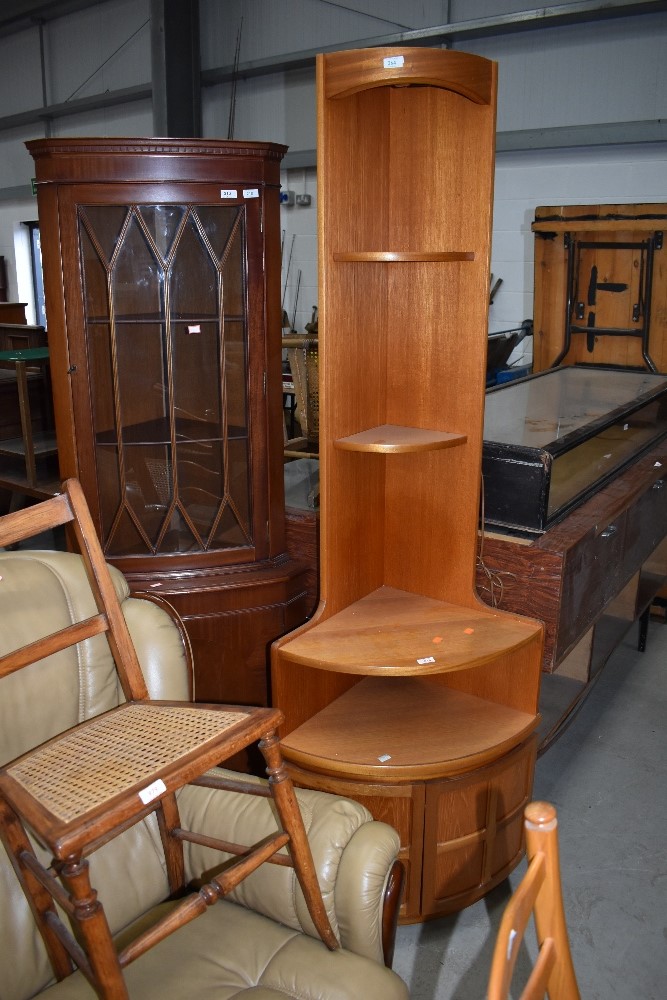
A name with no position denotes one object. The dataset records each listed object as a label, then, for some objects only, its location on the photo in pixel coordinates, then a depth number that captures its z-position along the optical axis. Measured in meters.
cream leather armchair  1.39
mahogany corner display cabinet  2.12
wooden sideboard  2.19
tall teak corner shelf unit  1.91
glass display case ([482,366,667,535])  2.24
